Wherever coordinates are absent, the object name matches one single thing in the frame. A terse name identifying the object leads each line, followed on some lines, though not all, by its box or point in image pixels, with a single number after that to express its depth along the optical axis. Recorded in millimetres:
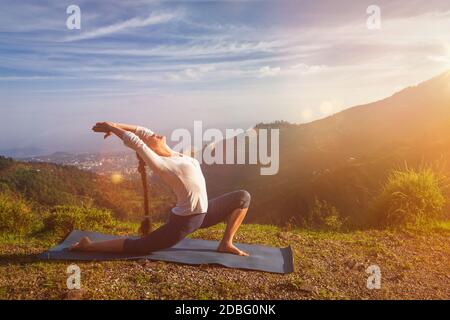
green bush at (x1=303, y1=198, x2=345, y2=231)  7903
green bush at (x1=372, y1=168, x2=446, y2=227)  7582
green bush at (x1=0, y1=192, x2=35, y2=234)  7363
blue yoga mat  5285
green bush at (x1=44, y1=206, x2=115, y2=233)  7129
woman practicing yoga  4992
